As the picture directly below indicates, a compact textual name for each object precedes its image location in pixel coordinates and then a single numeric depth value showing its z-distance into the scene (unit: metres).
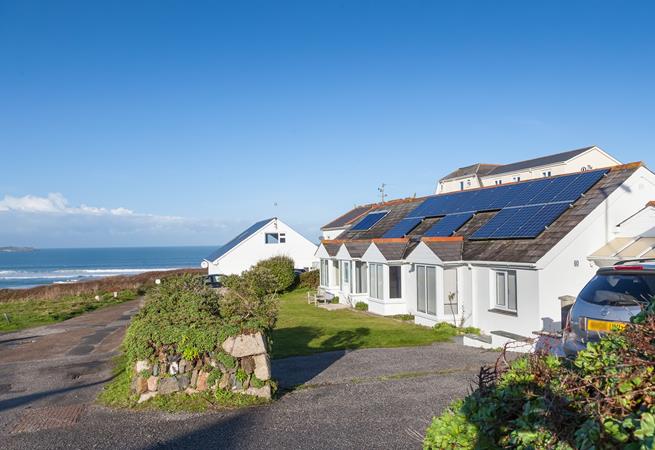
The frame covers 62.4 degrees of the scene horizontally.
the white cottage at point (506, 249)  16.17
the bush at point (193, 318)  10.01
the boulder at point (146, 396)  10.09
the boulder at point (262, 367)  10.24
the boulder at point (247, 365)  10.25
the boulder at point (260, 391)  10.17
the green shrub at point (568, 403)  3.10
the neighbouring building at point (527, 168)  54.12
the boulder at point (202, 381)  10.12
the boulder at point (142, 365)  10.12
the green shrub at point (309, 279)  40.82
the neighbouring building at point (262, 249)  46.69
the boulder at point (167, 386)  10.12
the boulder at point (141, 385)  10.13
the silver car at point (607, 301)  7.85
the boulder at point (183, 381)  10.13
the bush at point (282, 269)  38.44
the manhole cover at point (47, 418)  9.30
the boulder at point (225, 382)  10.11
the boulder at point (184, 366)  10.15
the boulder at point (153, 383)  10.14
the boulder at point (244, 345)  10.05
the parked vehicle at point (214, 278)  36.86
